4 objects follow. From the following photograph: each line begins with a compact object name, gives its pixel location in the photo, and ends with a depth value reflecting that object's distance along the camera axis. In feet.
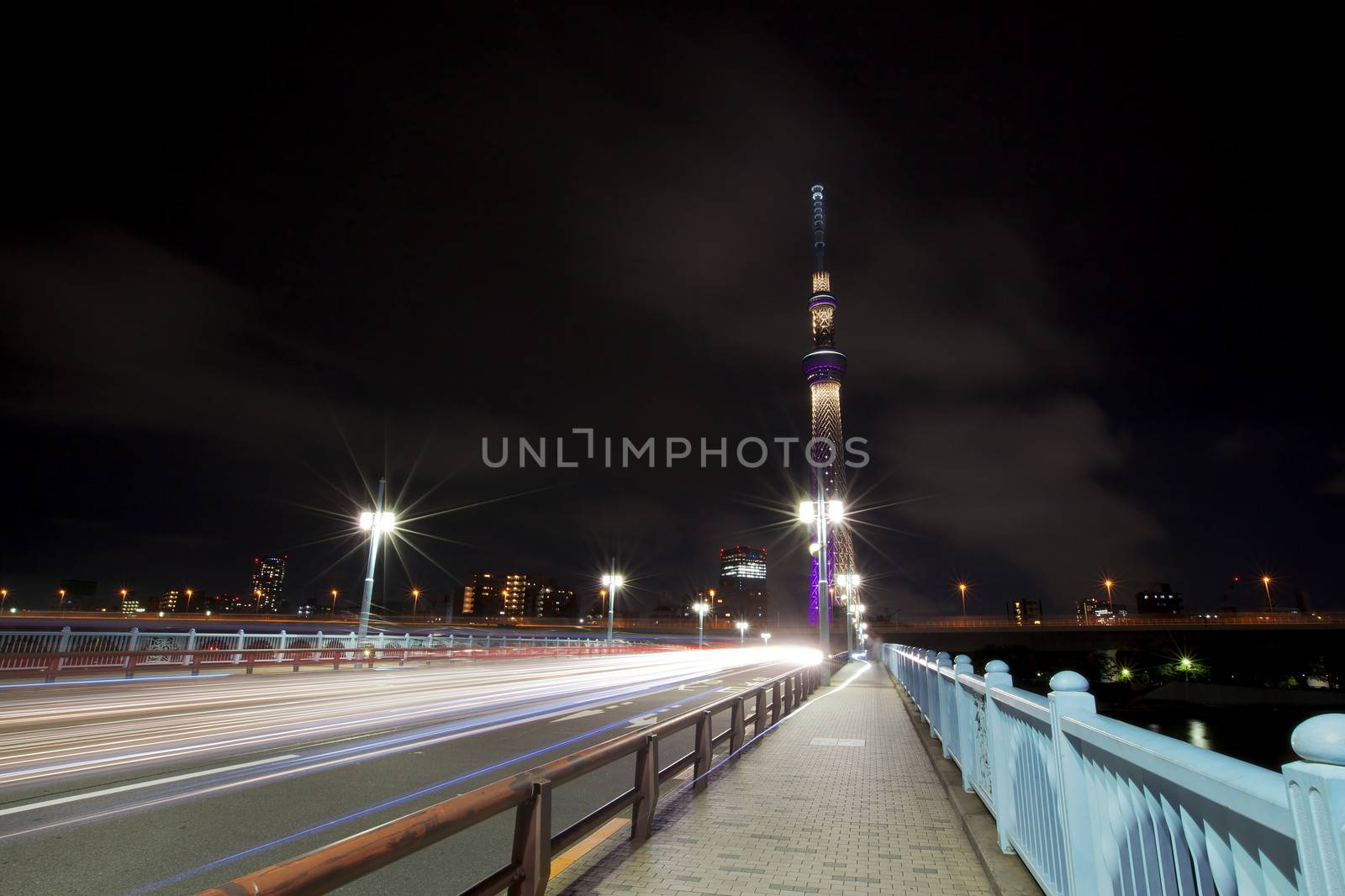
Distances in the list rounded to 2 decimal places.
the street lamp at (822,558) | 85.30
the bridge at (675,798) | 7.30
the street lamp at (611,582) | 188.65
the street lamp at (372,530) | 97.54
